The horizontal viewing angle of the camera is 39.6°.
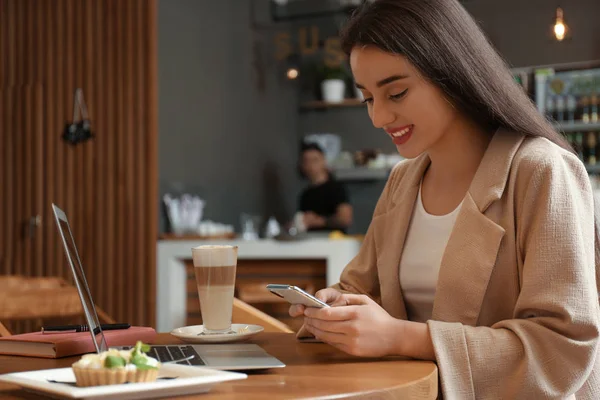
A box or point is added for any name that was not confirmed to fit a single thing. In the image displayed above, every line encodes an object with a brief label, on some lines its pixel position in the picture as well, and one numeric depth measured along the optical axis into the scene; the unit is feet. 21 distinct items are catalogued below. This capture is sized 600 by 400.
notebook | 5.09
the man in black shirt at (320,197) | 22.66
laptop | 4.36
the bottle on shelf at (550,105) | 22.82
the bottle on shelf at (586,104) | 22.54
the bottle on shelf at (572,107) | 22.72
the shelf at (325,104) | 24.45
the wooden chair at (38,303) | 9.88
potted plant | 24.56
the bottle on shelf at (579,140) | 22.30
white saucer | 5.33
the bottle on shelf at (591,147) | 22.38
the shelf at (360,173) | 23.30
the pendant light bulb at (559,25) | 17.75
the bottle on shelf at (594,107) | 22.45
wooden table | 3.80
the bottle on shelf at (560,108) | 22.82
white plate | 3.50
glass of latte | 5.30
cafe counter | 16.70
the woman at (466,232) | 4.85
